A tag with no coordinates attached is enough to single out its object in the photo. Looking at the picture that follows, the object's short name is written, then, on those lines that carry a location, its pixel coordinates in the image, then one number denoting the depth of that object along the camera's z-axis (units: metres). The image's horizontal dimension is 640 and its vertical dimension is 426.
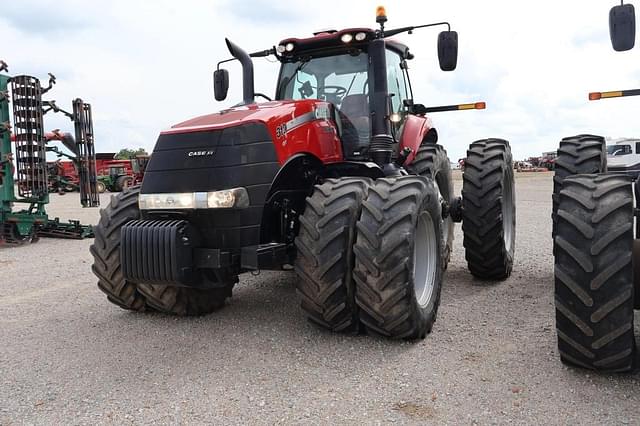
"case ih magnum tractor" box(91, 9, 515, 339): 3.89
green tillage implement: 10.26
